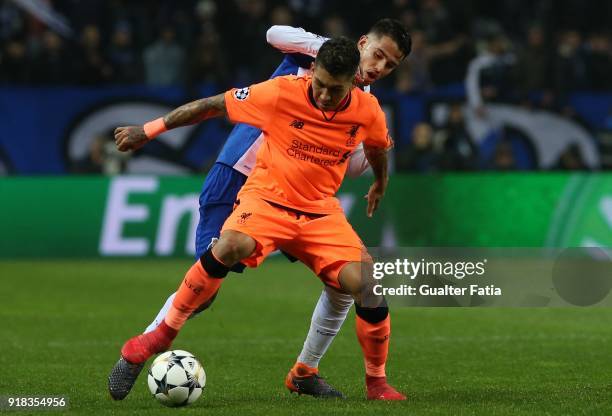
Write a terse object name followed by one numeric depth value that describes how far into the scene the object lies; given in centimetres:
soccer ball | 1266
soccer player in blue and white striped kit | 1337
